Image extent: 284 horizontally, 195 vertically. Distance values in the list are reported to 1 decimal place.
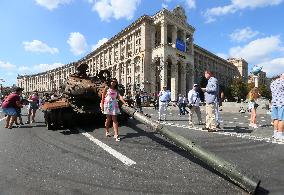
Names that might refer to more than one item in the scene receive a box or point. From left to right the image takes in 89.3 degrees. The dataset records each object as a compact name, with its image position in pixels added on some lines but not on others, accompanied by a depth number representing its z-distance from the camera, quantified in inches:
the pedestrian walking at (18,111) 232.0
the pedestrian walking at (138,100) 413.7
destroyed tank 190.2
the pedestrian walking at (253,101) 211.5
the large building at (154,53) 1358.8
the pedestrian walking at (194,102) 219.8
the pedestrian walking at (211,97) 175.1
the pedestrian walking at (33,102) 279.8
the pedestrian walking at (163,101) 270.5
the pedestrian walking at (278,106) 145.8
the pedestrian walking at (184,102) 406.7
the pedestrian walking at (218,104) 183.1
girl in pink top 151.6
